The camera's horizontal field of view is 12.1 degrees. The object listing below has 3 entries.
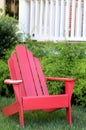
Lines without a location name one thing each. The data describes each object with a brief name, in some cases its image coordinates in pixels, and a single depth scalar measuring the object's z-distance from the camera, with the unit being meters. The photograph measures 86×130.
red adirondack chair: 5.82
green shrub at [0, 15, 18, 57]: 9.00
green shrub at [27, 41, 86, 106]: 7.57
